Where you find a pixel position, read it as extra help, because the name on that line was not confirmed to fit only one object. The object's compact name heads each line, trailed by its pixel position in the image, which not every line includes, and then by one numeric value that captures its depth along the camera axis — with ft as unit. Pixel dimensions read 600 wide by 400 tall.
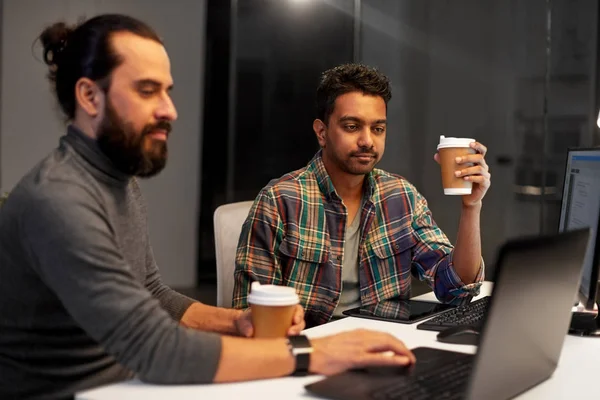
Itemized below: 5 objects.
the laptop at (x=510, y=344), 3.10
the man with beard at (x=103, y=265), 3.73
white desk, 3.60
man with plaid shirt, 6.57
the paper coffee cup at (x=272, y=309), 4.08
